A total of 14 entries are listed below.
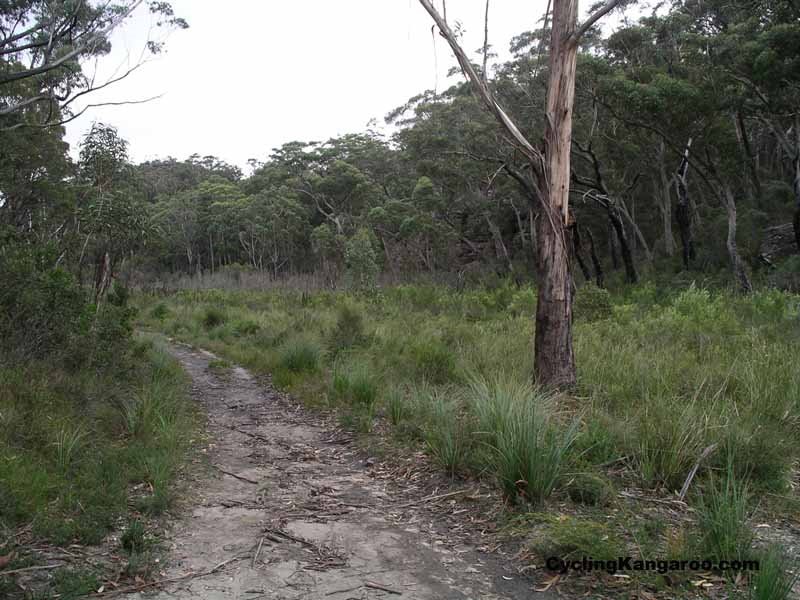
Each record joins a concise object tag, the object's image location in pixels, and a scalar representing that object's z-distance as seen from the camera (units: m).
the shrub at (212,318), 20.14
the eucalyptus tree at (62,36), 11.28
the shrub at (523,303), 15.72
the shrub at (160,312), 24.00
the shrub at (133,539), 3.82
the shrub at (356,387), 7.82
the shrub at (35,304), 6.97
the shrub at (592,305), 13.79
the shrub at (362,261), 26.47
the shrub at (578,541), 3.48
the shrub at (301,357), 10.32
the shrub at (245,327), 16.98
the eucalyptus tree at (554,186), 6.66
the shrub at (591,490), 4.30
